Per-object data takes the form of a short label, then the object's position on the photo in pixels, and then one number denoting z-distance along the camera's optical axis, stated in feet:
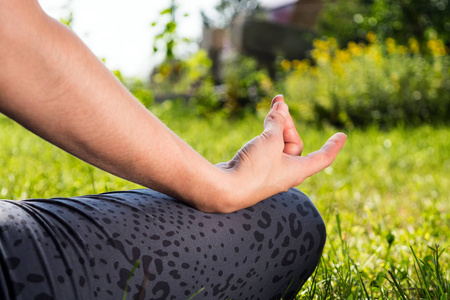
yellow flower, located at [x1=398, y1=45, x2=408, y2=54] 22.28
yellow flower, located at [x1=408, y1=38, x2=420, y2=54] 22.68
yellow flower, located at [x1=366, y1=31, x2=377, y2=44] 25.20
